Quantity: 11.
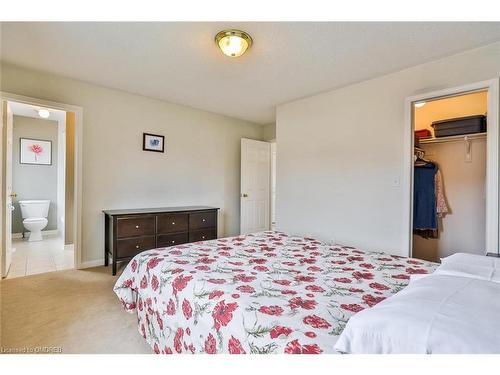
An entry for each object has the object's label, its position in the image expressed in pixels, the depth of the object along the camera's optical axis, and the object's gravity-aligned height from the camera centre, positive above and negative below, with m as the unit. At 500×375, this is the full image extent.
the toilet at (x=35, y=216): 4.82 -0.62
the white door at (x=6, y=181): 2.89 +0.03
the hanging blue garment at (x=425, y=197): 3.09 -0.09
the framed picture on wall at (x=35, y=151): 5.17 +0.67
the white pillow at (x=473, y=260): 1.24 -0.35
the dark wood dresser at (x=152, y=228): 3.13 -0.56
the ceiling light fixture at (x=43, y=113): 4.44 +1.24
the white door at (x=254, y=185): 4.87 +0.04
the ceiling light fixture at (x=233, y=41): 2.13 +1.22
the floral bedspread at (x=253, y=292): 0.99 -0.51
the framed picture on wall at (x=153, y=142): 3.82 +0.65
